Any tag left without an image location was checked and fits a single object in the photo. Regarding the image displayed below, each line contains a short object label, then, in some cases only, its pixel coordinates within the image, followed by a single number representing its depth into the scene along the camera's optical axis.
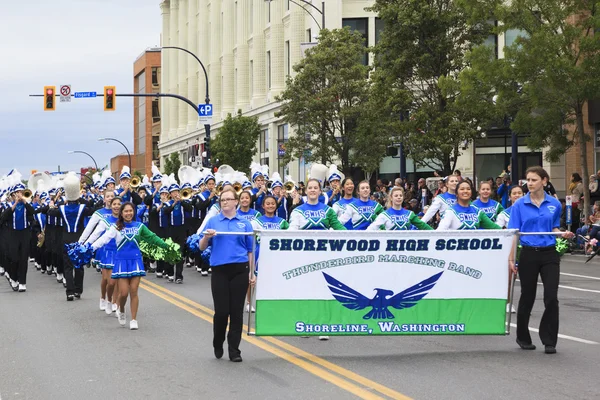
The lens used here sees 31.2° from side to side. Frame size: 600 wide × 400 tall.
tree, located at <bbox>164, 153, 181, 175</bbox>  81.12
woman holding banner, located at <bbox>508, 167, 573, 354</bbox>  10.57
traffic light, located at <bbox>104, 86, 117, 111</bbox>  41.78
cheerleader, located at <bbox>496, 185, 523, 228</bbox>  14.09
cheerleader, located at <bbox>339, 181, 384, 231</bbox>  14.80
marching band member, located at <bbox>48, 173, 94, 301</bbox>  18.23
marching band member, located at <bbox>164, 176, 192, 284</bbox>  22.42
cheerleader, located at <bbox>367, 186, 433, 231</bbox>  12.97
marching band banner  10.49
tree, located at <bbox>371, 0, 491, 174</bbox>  31.72
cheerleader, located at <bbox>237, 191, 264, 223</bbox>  13.03
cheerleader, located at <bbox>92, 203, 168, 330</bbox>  13.17
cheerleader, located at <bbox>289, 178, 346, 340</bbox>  12.45
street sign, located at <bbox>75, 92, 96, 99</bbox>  42.84
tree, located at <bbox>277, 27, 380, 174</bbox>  38.50
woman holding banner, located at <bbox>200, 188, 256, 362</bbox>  10.30
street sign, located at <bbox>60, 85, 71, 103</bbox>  43.28
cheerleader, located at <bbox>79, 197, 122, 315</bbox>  13.54
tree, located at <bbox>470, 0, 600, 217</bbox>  26.41
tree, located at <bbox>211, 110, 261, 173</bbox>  57.69
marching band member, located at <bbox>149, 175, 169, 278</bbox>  22.92
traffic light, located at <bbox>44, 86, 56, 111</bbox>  42.19
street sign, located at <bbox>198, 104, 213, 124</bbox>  43.81
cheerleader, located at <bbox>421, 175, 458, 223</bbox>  13.85
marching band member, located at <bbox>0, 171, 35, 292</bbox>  19.30
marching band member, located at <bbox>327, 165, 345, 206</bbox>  16.86
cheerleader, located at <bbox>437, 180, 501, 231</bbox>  12.39
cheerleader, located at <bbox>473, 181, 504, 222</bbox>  13.63
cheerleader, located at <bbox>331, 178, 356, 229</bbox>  14.76
